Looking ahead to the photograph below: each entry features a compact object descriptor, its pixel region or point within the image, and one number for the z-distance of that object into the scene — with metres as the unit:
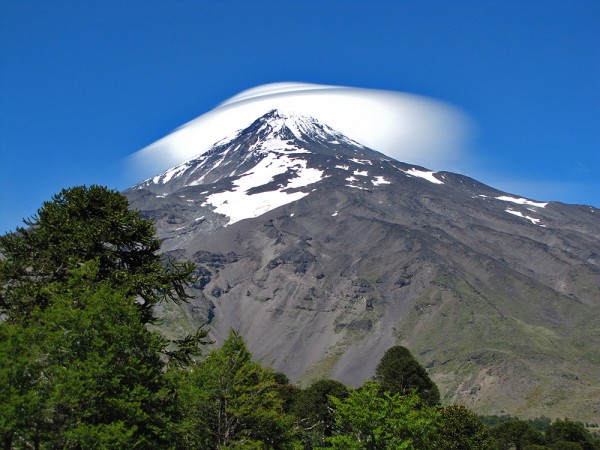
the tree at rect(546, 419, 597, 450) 89.81
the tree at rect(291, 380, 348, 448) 66.46
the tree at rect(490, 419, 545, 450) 91.12
